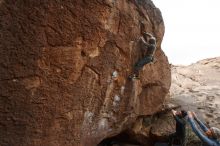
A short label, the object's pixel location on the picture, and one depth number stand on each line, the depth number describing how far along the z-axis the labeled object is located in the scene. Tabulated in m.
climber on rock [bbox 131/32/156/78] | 3.50
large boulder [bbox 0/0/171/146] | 2.48
